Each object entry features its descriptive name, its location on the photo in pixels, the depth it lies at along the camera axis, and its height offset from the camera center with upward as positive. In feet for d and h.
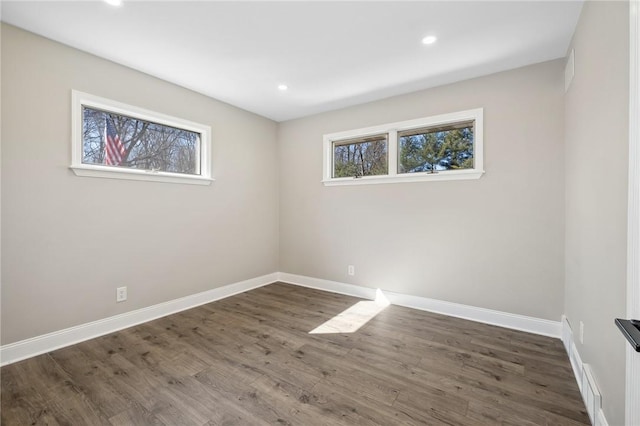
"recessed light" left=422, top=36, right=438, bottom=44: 7.52 +4.81
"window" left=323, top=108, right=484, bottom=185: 9.95 +2.50
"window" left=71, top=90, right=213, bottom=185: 8.25 +2.36
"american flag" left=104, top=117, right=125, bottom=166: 8.87 +2.09
